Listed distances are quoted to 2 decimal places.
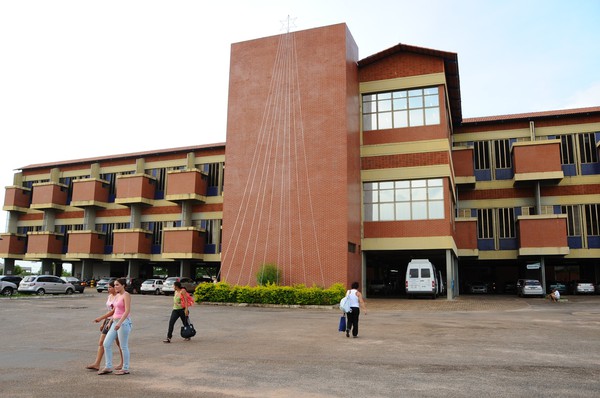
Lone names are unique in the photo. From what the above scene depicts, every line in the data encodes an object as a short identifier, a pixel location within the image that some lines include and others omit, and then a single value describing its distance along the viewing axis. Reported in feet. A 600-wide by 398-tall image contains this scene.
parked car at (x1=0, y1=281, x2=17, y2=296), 112.16
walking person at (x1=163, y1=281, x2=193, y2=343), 42.68
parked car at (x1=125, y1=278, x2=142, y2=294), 136.88
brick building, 96.68
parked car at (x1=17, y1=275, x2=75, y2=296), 115.34
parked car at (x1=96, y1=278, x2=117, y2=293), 137.18
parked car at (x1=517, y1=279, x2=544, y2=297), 112.06
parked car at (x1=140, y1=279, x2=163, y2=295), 131.54
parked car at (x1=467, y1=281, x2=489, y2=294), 139.13
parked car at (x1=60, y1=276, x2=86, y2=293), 127.75
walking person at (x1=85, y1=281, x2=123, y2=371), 29.01
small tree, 93.86
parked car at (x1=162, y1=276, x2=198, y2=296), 125.59
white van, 97.40
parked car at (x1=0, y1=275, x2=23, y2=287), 118.01
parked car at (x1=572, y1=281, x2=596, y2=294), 123.85
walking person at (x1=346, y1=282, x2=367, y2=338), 43.88
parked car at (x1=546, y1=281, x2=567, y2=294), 129.29
